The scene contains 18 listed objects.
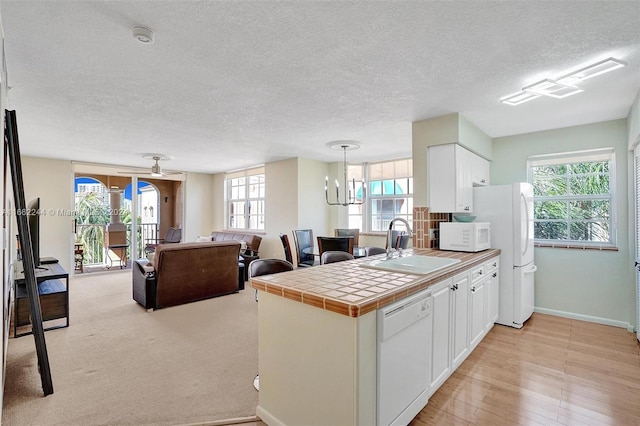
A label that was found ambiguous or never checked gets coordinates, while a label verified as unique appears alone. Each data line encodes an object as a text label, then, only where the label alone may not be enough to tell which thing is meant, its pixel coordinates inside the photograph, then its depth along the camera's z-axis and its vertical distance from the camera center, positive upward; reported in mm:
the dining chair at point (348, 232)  5961 -388
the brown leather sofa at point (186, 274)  4176 -877
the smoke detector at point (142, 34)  1810 +1079
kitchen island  1505 -699
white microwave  3266 -256
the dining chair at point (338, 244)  4230 -429
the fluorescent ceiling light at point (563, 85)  2291 +1093
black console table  3414 -1009
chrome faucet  2814 -322
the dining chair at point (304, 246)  5344 -628
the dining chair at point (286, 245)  5270 -551
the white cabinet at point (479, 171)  3817 +552
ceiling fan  5851 +1082
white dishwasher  1617 -845
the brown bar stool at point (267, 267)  2742 -495
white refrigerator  3480 -332
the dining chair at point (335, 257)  3557 -511
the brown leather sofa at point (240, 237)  6562 -558
